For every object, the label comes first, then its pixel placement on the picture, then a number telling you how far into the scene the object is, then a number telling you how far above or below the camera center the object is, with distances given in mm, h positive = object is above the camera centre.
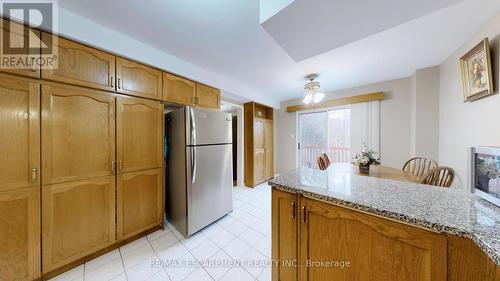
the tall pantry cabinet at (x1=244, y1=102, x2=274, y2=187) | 4066 -96
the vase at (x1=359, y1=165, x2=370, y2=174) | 2260 -408
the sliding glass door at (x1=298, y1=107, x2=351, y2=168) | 3846 +105
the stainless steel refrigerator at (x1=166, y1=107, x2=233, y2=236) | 2070 -356
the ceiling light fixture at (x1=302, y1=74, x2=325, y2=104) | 2812 +783
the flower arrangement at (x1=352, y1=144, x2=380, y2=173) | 2326 -300
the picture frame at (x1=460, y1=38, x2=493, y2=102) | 1553 +673
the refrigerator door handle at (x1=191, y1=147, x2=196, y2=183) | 2080 -299
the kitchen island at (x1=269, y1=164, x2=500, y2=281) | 610 -407
